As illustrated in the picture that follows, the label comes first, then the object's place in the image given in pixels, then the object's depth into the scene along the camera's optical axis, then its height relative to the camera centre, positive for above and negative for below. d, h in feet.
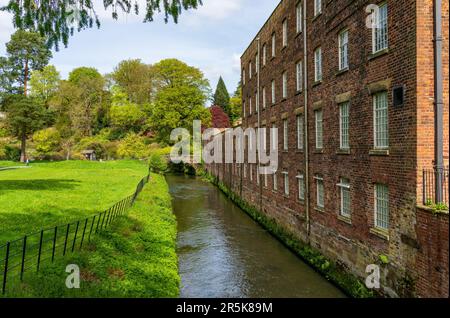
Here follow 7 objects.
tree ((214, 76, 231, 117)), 318.24 +48.90
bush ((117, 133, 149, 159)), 208.44 +4.16
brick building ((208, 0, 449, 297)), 32.63 +1.98
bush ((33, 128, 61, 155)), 187.21 +9.01
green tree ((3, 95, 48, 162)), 178.40 +20.85
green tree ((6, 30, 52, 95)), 203.42 +57.65
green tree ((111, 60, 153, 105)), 236.84 +49.32
